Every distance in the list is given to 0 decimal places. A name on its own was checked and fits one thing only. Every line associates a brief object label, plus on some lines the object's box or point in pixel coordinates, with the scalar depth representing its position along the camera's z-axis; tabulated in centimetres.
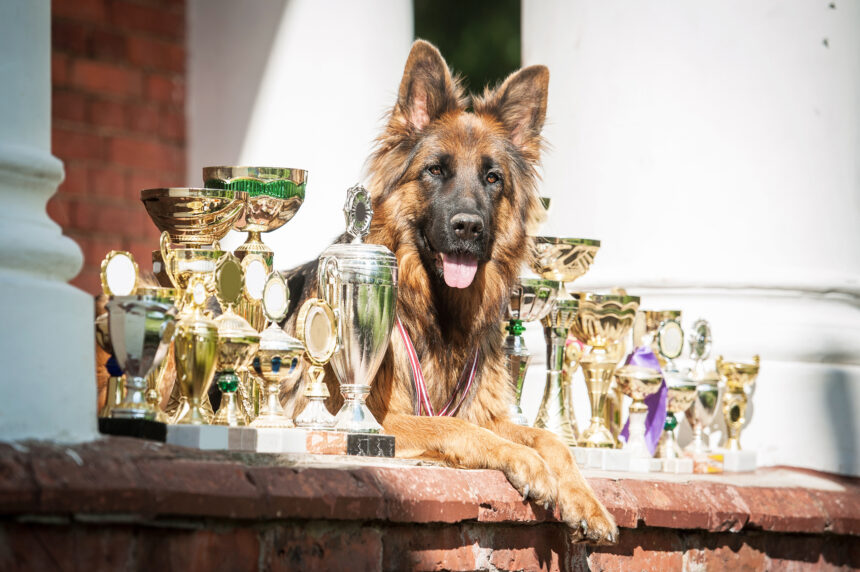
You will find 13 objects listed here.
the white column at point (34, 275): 420
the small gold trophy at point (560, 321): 796
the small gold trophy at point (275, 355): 575
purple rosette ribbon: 846
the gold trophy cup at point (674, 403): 848
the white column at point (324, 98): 946
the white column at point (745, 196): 908
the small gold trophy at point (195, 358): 530
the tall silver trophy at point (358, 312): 615
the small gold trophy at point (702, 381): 882
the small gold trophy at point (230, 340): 554
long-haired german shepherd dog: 738
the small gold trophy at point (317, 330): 600
